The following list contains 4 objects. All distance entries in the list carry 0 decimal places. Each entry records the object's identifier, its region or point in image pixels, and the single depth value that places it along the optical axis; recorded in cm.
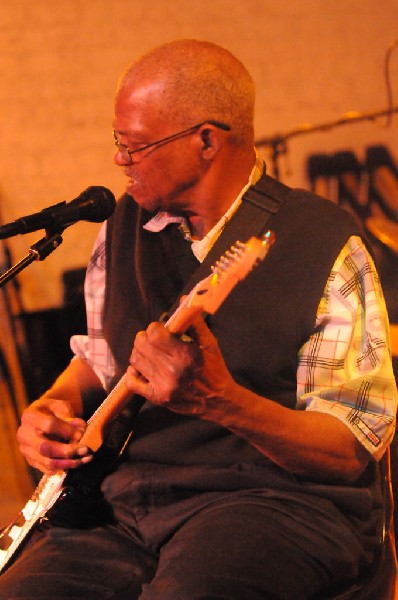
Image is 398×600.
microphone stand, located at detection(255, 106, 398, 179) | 492
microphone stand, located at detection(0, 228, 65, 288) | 338
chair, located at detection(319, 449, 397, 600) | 341
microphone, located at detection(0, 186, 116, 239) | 336
